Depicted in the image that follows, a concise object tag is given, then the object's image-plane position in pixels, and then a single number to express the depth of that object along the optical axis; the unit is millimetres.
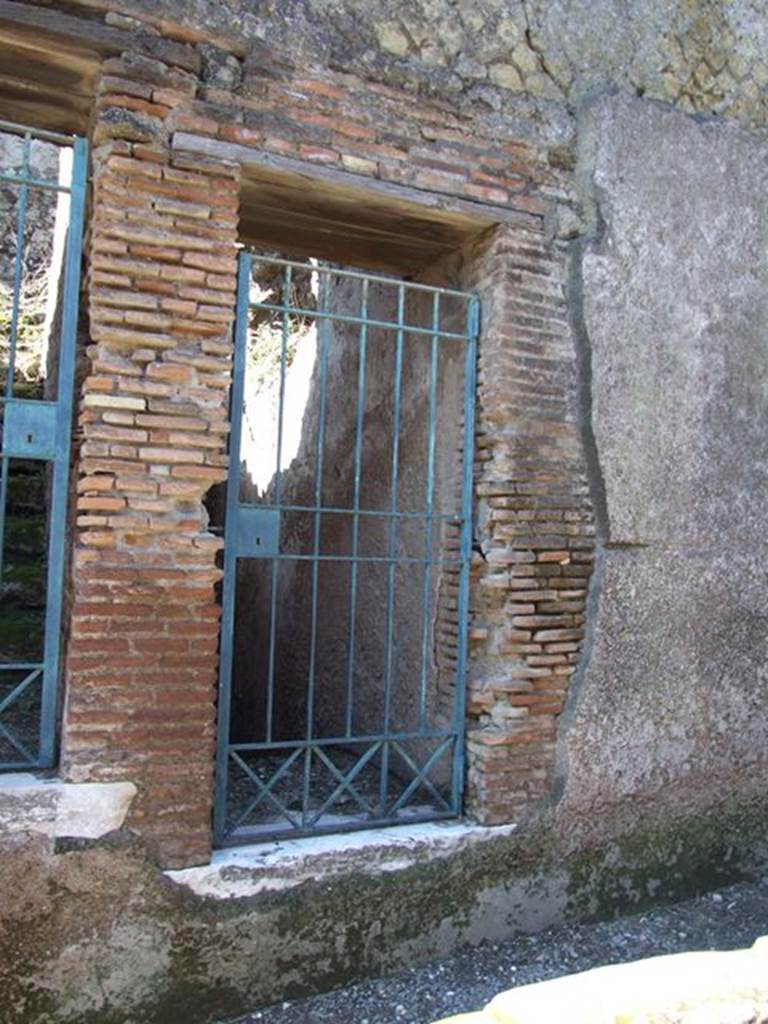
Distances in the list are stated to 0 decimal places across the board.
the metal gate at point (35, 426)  3168
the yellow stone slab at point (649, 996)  1718
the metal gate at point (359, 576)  3664
